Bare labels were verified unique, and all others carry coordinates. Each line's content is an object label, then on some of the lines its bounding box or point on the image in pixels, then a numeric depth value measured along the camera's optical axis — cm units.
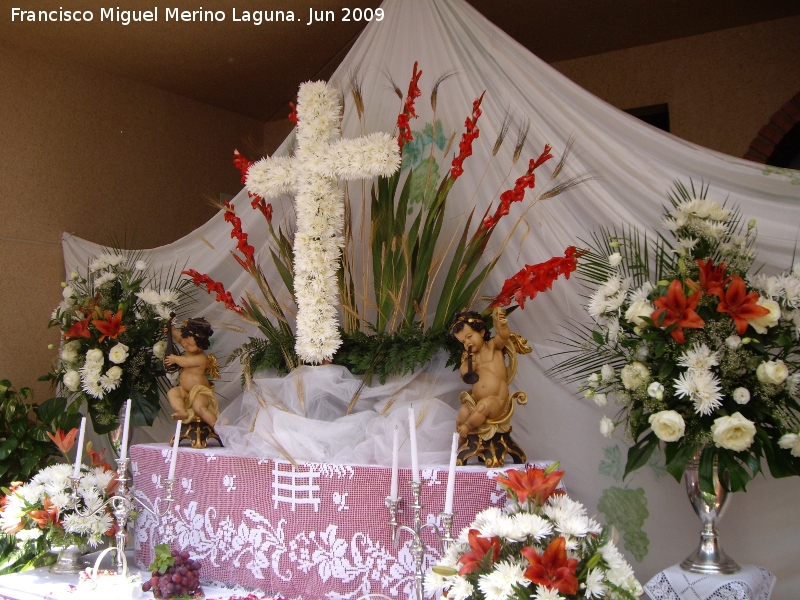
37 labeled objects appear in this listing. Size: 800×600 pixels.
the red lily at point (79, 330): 265
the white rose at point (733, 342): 154
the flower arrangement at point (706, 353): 153
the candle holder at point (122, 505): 197
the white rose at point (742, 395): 152
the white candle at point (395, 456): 165
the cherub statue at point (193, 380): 227
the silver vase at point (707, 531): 162
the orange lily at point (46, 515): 221
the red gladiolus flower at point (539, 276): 176
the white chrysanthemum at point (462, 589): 133
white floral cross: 206
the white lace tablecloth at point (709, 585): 155
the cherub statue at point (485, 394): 178
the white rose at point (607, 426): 168
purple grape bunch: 191
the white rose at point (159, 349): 268
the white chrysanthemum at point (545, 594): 124
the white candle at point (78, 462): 204
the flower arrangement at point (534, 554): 127
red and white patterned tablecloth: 176
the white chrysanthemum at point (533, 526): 133
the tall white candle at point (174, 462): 197
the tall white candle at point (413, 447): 153
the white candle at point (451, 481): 145
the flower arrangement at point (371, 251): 205
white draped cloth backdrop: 182
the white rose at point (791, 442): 151
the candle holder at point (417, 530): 146
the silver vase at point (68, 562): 227
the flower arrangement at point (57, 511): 221
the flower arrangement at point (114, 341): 262
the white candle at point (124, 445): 198
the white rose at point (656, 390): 156
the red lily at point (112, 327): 258
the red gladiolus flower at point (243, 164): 234
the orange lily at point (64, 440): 222
